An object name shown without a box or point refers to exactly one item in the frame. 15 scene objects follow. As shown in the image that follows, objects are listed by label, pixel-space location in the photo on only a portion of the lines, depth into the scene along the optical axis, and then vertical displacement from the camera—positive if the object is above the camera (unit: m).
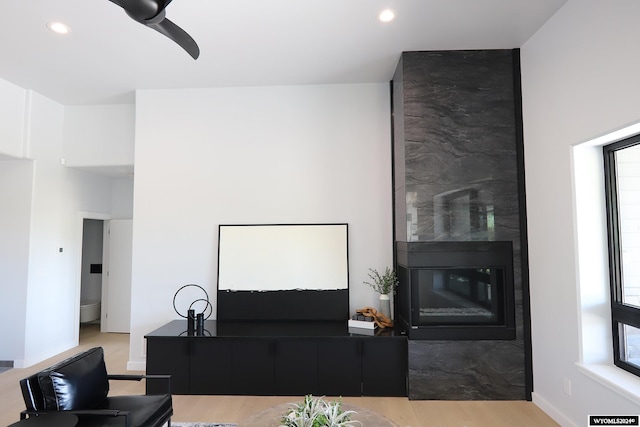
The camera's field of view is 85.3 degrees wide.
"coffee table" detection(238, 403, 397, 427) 1.97 -1.04
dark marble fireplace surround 3.18 +0.56
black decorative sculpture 3.45 -0.82
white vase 3.74 -0.69
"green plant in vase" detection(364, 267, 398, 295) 3.74 -0.44
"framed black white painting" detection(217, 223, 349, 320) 3.86 -0.35
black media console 3.28 -1.16
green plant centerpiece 1.69 -0.87
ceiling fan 1.69 +1.16
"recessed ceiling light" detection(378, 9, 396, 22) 2.75 +1.81
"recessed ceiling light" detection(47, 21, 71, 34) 2.85 +1.78
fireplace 3.21 -0.46
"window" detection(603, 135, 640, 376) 2.38 -0.02
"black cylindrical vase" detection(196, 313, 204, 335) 3.47 -0.82
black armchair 2.04 -0.97
